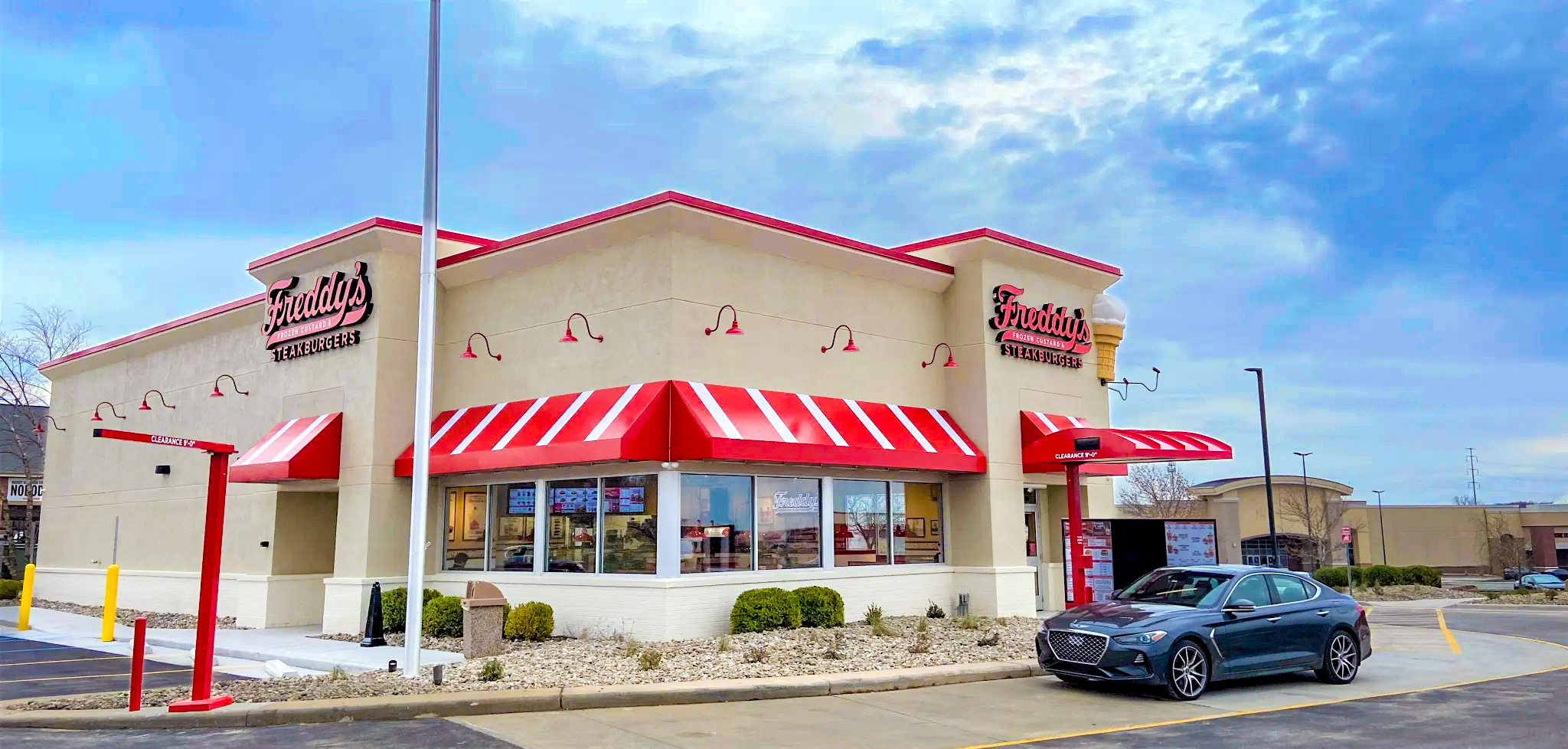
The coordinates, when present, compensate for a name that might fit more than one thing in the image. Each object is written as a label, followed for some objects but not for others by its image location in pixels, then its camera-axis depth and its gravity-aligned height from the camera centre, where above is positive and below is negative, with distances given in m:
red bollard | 11.31 -1.24
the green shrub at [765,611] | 16.64 -1.00
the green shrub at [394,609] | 18.19 -1.01
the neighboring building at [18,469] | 40.47 +3.13
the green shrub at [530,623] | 16.92 -1.18
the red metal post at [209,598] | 11.18 -0.50
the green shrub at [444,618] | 17.78 -1.14
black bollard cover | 17.47 -1.21
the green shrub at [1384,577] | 41.19 -1.33
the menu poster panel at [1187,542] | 19.30 +0.01
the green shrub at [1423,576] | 41.00 -1.32
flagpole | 13.21 +2.07
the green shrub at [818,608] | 17.55 -1.01
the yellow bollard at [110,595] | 19.52 -0.79
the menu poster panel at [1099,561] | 19.48 -0.32
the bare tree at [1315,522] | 61.84 +1.22
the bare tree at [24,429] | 37.81 +4.62
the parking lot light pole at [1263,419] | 33.81 +3.87
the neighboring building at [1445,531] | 68.75 +0.64
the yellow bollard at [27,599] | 22.91 -1.01
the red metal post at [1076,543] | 17.27 +0.01
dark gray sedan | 12.38 -1.06
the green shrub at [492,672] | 12.68 -1.45
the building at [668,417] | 17.23 +2.28
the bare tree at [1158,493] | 59.38 +2.87
